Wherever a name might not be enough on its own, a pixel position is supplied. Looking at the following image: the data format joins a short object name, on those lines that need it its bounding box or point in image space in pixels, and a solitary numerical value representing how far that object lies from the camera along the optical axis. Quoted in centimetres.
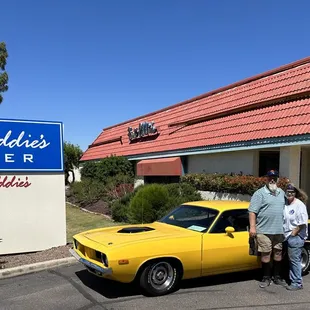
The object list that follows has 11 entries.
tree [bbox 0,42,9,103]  2623
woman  567
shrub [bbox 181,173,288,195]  1189
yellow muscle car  503
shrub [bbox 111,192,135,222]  1308
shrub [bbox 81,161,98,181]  2372
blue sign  840
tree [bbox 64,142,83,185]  3916
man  561
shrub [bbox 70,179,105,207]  1944
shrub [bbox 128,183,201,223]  1179
